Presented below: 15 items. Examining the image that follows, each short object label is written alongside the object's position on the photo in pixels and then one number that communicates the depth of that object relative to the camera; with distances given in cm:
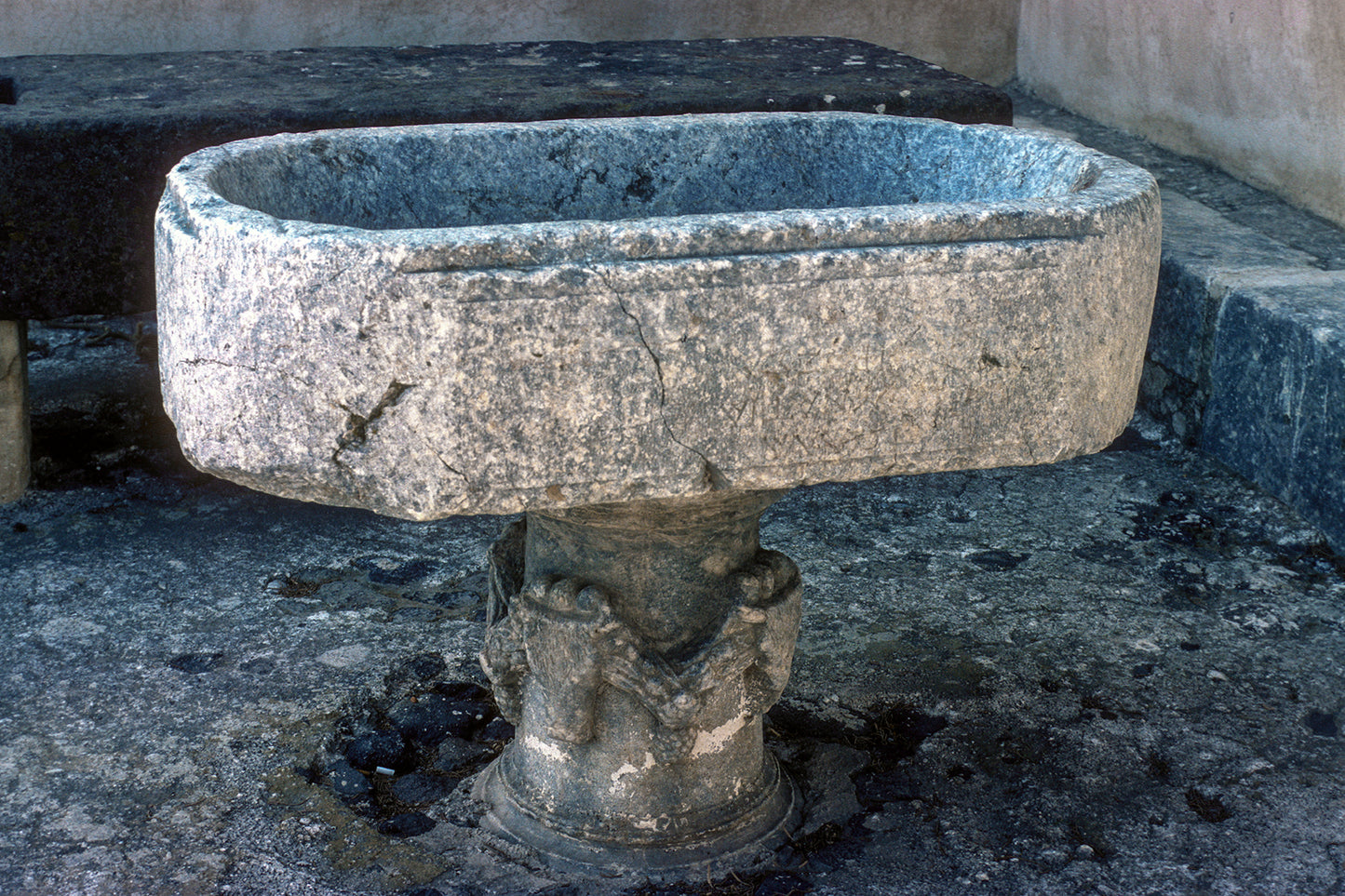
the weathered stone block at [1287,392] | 269
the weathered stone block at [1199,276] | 304
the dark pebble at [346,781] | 199
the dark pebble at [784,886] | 177
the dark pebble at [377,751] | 207
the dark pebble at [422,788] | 199
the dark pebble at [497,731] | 216
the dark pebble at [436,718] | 216
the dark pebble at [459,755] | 209
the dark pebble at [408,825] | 190
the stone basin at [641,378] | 130
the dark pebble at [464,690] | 226
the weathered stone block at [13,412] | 281
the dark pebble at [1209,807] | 191
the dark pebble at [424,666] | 232
